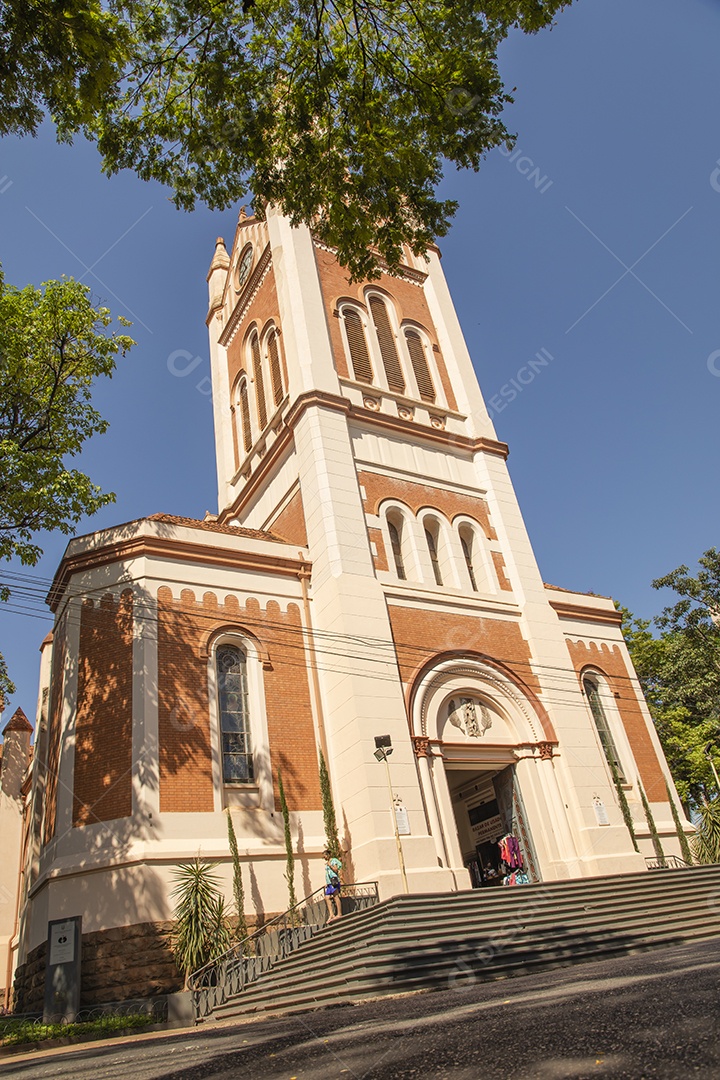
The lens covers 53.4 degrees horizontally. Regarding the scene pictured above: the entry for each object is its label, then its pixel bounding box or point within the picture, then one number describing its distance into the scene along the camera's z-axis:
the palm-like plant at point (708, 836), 18.91
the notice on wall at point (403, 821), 15.08
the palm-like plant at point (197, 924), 12.52
